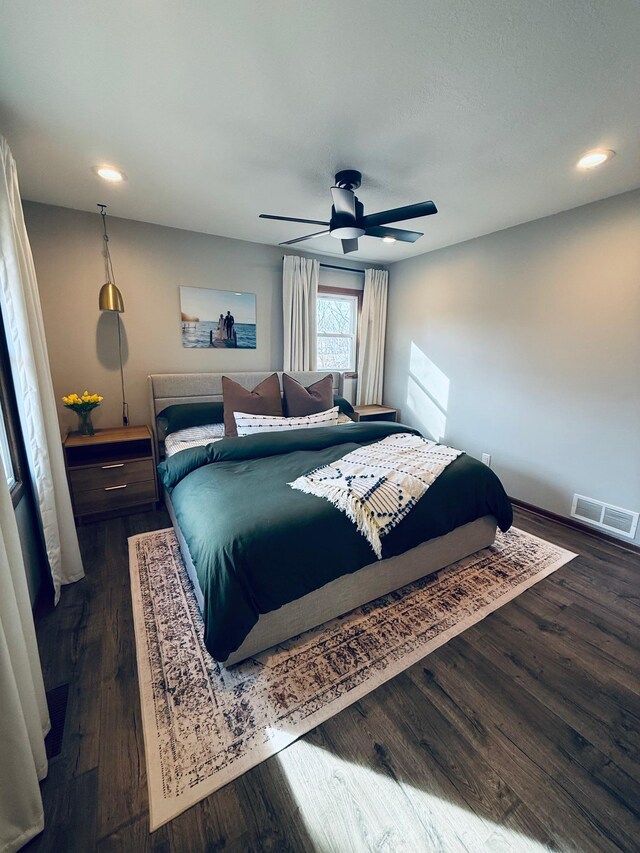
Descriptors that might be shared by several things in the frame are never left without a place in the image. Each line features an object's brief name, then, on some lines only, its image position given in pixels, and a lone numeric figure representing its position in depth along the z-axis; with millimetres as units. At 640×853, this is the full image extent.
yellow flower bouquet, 2945
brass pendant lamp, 2959
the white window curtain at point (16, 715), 985
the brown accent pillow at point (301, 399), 3539
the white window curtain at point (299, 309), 3965
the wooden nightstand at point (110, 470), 2863
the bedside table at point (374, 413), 4345
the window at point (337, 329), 4449
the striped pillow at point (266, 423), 3008
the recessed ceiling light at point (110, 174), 2258
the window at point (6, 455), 1914
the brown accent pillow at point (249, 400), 3143
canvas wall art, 3566
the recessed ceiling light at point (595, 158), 2006
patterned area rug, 1299
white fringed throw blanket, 1870
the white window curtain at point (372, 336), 4563
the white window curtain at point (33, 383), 1800
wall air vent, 2689
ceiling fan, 2078
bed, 1547
